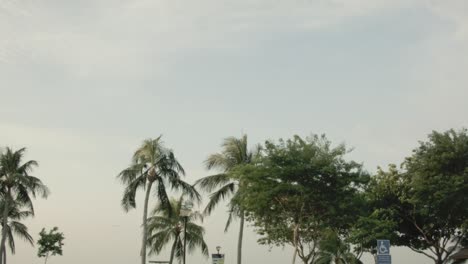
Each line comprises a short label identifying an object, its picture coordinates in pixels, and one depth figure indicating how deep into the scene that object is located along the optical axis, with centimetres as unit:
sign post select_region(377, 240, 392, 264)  1627
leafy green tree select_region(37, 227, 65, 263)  6950
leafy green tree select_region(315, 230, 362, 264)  4091
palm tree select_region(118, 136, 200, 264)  3928
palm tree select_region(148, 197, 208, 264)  5153
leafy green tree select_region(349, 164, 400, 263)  4097
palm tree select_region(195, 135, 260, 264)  4322
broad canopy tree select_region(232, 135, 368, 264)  3616
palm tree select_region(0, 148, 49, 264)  4497
